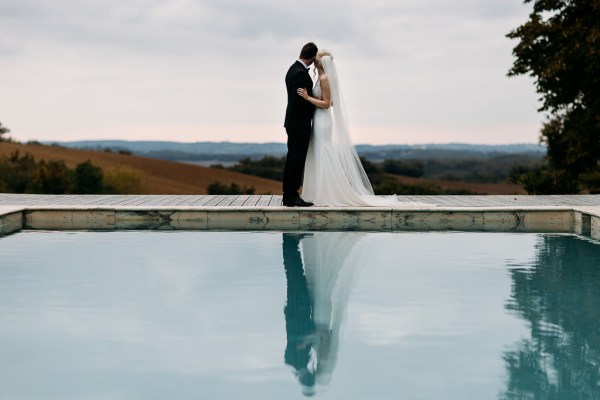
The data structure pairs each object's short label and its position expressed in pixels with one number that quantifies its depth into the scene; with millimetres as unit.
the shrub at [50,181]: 27406
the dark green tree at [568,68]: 20906
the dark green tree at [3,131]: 41909
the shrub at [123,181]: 32344
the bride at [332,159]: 12266
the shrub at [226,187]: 34744
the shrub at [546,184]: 17328
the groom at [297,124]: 12016
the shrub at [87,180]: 29594
